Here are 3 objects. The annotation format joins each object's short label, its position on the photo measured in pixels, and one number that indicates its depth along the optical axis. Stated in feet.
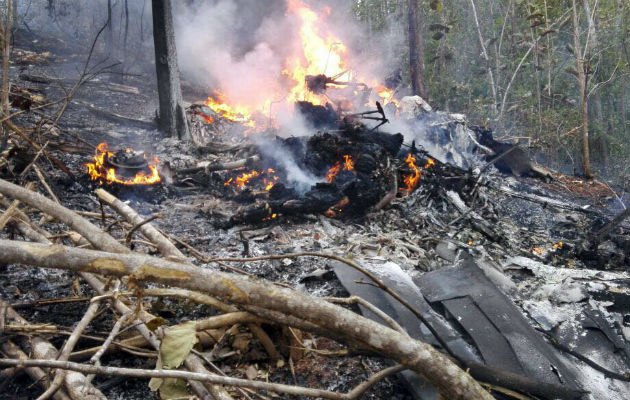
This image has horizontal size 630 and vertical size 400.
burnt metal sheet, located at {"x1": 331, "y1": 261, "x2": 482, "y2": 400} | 8.30
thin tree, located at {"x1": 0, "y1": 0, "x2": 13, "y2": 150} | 13.56
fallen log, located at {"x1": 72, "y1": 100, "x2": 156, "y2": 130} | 31.76
